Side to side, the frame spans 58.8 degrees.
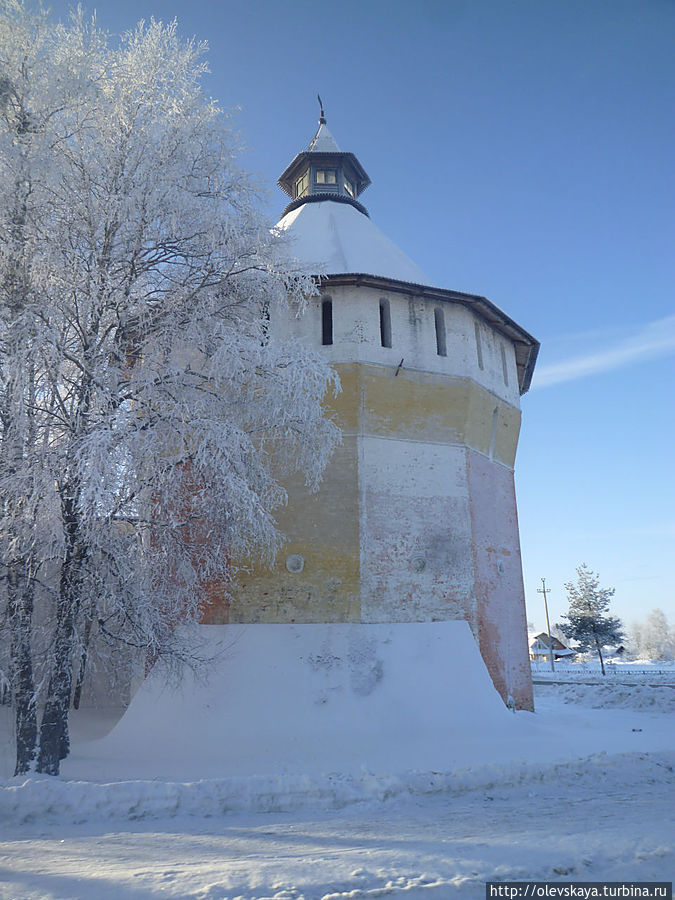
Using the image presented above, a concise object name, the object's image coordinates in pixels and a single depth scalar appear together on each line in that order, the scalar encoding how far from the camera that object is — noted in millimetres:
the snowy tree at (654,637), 77938
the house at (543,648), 55456
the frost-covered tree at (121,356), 7535
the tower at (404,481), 11750
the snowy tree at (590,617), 31922
